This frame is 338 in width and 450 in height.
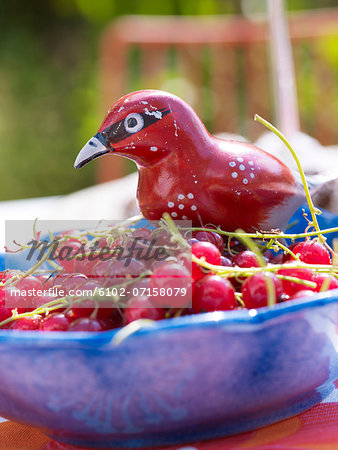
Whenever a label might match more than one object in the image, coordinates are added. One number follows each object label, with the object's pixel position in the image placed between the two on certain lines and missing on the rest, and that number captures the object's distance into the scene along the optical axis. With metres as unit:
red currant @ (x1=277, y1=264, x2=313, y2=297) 0.32
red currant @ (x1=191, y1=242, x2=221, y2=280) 0.31
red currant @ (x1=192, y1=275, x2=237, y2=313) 0.30
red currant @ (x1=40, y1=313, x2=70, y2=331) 0.31
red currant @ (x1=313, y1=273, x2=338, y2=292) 0.32
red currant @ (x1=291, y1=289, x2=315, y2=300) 0.30
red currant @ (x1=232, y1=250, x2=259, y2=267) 0.32
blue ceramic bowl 0.29
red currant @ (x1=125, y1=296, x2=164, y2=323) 0.30
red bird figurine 0.35
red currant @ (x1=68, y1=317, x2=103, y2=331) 0.30
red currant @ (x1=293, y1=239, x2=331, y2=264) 0.33
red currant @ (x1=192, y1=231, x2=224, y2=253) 0.33
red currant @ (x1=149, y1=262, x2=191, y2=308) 0.30
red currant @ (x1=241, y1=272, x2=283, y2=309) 0.30
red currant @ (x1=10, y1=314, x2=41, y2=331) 0.32
